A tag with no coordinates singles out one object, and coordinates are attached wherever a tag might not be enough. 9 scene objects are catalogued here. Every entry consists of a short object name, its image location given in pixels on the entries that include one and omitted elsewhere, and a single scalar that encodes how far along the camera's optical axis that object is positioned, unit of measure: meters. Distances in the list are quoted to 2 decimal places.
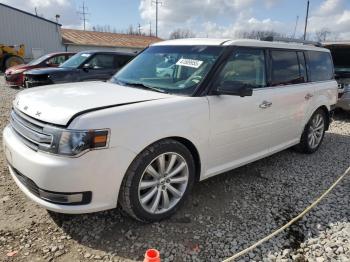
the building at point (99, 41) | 31.95
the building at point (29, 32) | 27.08
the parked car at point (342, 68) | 8.09
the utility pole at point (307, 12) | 36.89
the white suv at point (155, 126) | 2.62
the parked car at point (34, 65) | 12.52
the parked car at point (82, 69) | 8.88
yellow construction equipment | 20.38
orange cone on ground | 2.06
